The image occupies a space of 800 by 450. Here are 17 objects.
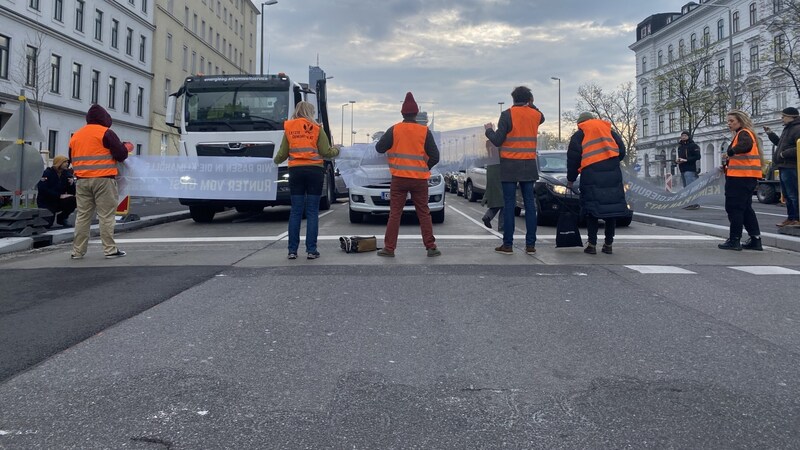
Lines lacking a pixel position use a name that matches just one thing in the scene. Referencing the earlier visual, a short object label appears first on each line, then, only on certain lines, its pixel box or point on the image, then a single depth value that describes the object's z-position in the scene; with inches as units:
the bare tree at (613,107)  2308.1
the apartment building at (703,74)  1610.5
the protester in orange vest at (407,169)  296.0
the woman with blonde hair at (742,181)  313.7
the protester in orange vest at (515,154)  300.4
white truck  467.5
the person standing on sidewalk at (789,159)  361.7
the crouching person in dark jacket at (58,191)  416.2
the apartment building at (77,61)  1077.8
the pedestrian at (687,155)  596.7
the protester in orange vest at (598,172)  296.7
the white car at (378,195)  456.1
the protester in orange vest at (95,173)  302.2
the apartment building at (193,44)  1740.9
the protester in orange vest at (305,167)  292.4
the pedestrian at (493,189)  368.2
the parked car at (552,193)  420.5
